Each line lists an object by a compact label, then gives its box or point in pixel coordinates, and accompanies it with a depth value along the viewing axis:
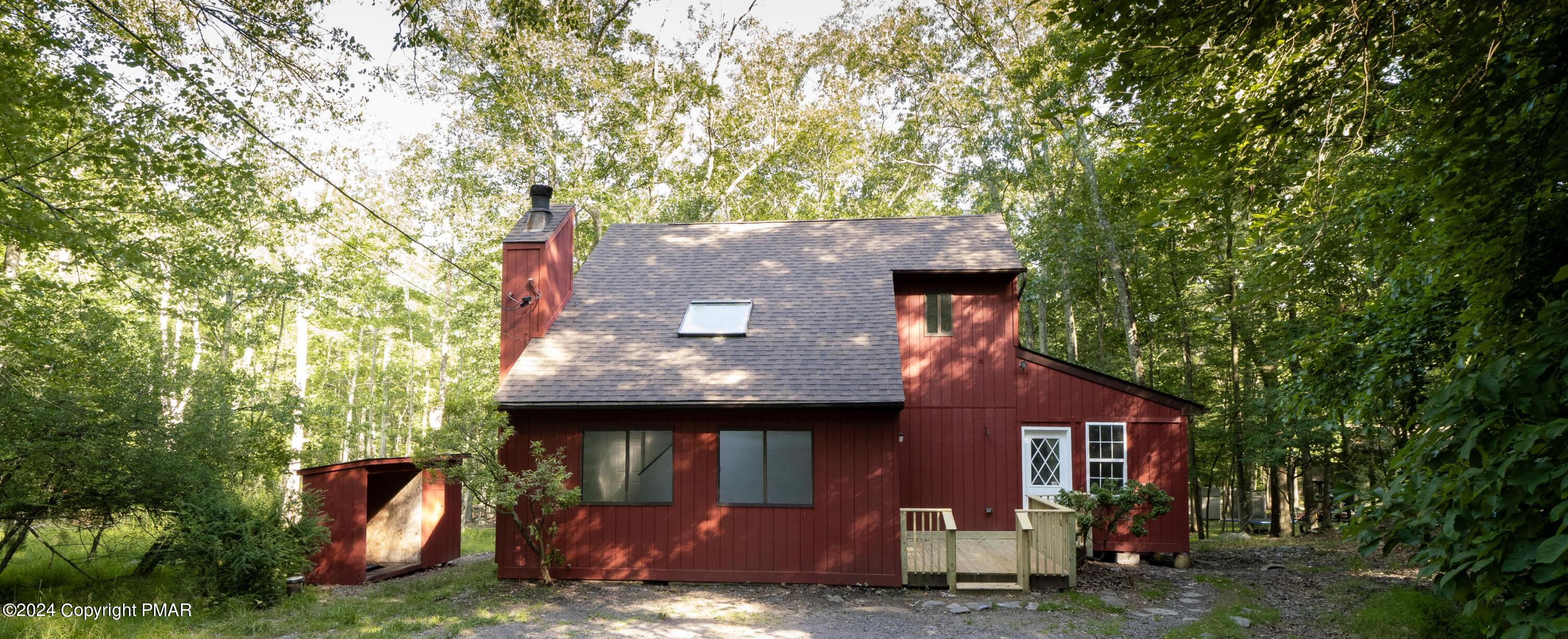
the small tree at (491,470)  9.69
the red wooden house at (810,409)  10.63
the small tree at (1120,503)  11.06
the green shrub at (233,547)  9.12
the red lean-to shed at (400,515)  11.11
